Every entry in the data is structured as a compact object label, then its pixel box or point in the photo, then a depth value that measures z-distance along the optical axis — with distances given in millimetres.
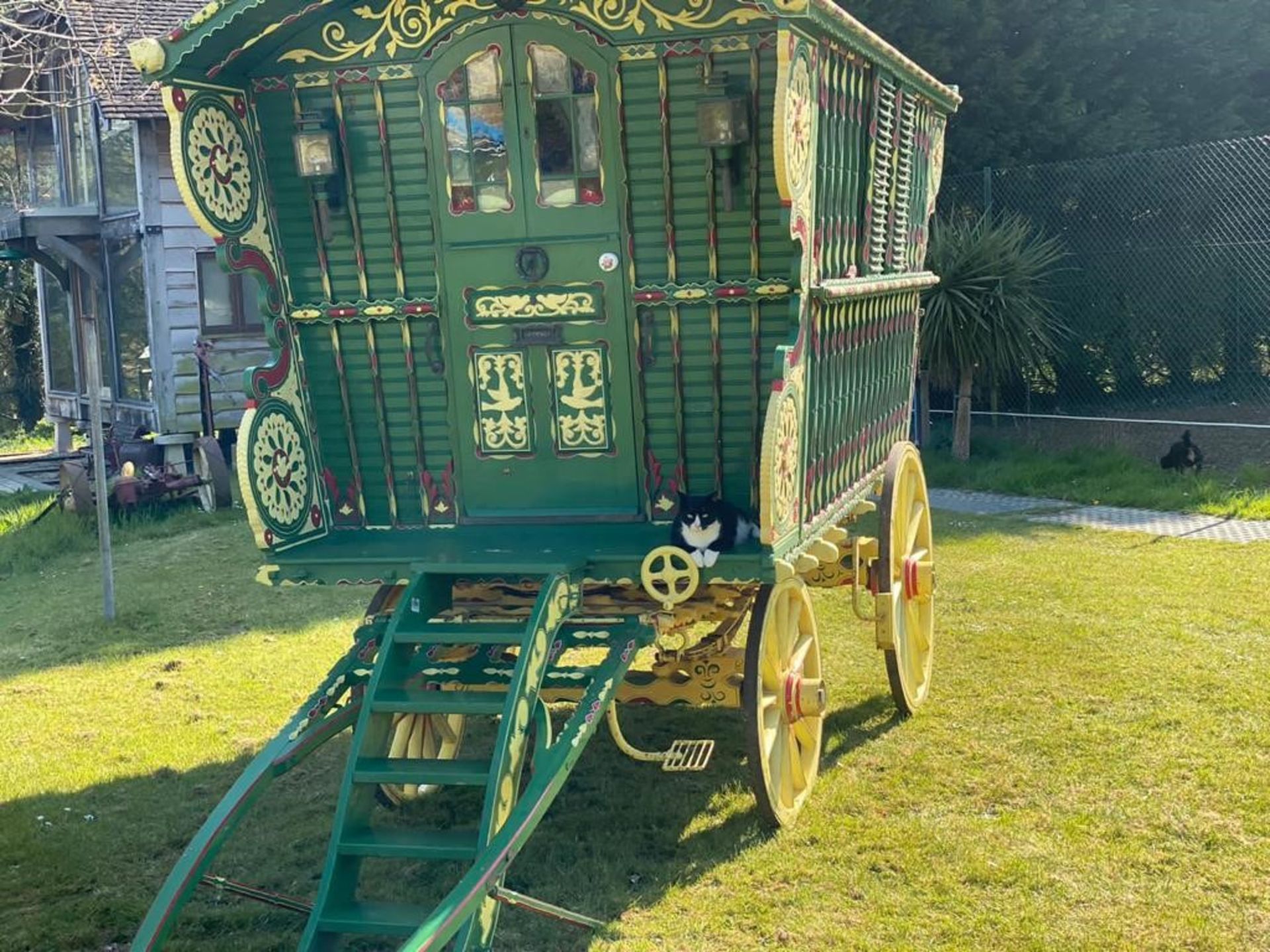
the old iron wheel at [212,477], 12141
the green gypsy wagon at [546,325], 4590
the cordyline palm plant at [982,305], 12172
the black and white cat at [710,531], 4641
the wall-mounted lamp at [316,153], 4910
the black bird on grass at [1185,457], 11305
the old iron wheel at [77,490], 11625
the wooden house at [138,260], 13680
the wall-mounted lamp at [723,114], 4578
